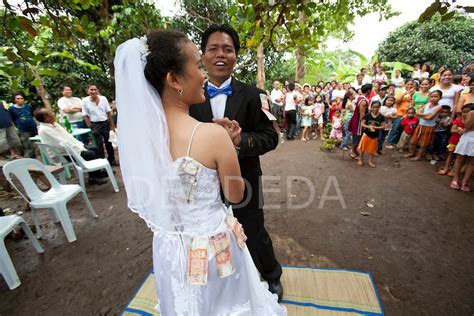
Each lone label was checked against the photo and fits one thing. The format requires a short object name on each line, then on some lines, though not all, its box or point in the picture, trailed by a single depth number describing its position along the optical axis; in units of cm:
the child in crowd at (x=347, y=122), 648
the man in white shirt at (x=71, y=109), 570
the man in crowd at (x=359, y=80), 886
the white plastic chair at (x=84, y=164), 399
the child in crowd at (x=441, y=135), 500
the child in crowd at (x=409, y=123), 575
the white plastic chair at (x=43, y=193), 282
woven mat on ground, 196
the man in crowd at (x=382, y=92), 689
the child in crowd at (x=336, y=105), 777
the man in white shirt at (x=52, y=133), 400
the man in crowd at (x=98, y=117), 519
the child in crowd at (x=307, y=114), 797
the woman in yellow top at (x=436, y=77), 730
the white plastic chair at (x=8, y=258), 225
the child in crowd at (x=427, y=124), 502
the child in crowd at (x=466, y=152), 378
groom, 164
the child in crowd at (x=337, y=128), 713
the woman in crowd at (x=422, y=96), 554
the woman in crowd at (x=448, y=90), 488
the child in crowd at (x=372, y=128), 511
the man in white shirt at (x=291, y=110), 788
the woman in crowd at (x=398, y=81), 849
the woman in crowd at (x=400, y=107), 612
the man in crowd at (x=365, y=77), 902
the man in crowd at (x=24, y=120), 595
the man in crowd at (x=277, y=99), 859
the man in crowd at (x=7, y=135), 584
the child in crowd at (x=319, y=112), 796
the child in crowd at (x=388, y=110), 616
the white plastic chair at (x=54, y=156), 416
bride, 100
